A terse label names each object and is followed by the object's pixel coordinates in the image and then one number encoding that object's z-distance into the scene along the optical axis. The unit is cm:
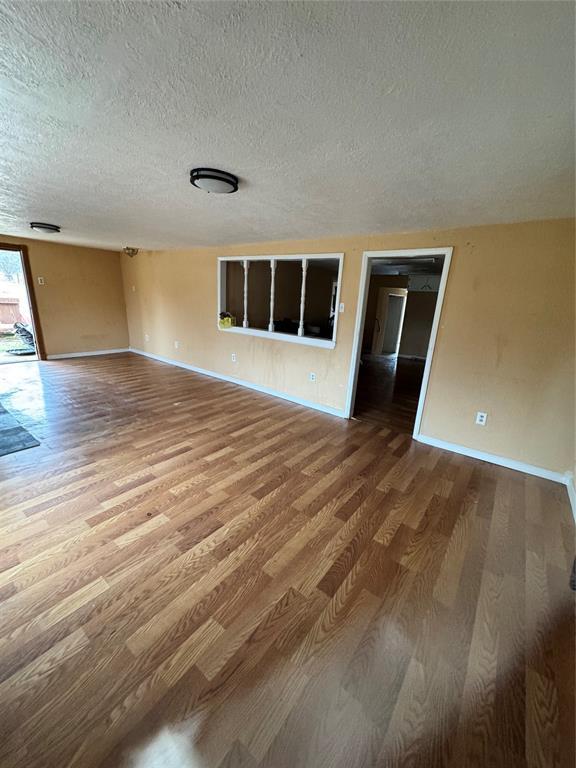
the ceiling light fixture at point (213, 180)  194
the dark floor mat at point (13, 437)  271
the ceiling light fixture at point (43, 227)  394
